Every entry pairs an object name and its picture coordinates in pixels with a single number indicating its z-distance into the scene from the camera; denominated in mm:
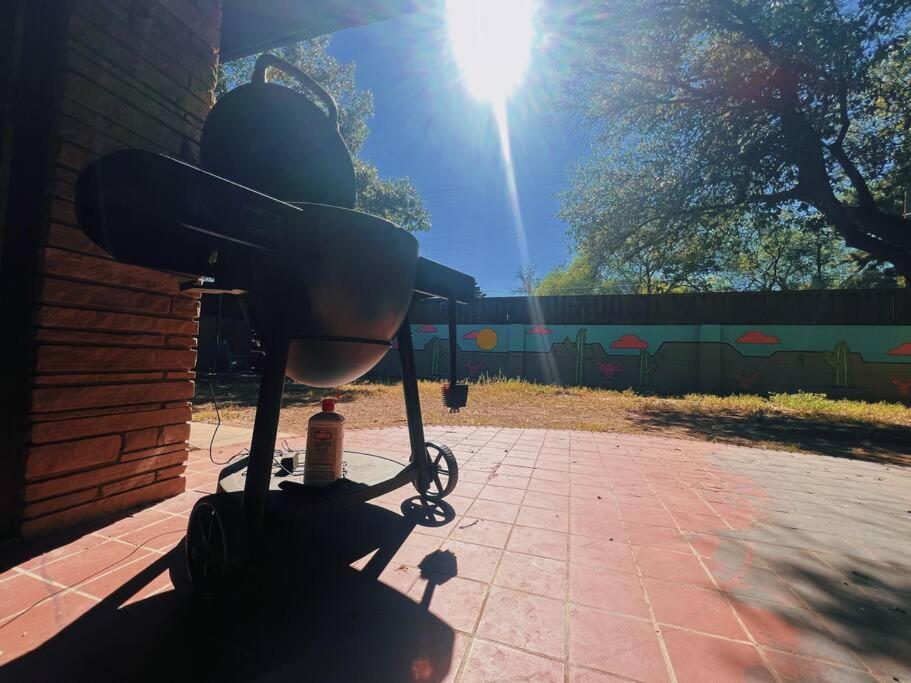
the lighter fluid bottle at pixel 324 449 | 1668
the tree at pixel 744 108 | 7066
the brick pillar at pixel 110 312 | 1745
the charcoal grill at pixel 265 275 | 972
